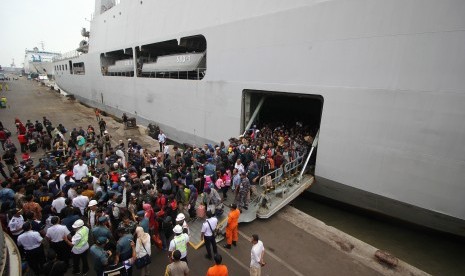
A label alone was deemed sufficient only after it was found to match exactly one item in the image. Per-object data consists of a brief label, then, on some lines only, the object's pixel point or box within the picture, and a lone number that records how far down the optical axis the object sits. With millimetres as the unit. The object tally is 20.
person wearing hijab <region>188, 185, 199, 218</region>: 6477
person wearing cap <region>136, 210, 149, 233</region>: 4728
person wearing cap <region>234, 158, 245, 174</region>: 7397
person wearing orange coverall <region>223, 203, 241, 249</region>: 5473
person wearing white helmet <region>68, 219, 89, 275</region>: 4508
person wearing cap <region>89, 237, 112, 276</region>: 4082
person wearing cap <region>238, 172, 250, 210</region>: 6535
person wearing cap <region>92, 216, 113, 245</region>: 4438
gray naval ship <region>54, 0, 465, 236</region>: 5680
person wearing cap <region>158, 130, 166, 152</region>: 12588
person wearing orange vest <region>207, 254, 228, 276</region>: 3729
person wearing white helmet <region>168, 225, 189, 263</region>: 4375
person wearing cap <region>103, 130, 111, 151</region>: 11195
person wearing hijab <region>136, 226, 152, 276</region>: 4297
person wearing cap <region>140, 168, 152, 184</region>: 6907
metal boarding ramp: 6454
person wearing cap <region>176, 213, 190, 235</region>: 4832
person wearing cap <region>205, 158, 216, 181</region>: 7279
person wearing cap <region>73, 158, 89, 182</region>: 7441
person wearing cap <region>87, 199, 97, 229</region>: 5083
